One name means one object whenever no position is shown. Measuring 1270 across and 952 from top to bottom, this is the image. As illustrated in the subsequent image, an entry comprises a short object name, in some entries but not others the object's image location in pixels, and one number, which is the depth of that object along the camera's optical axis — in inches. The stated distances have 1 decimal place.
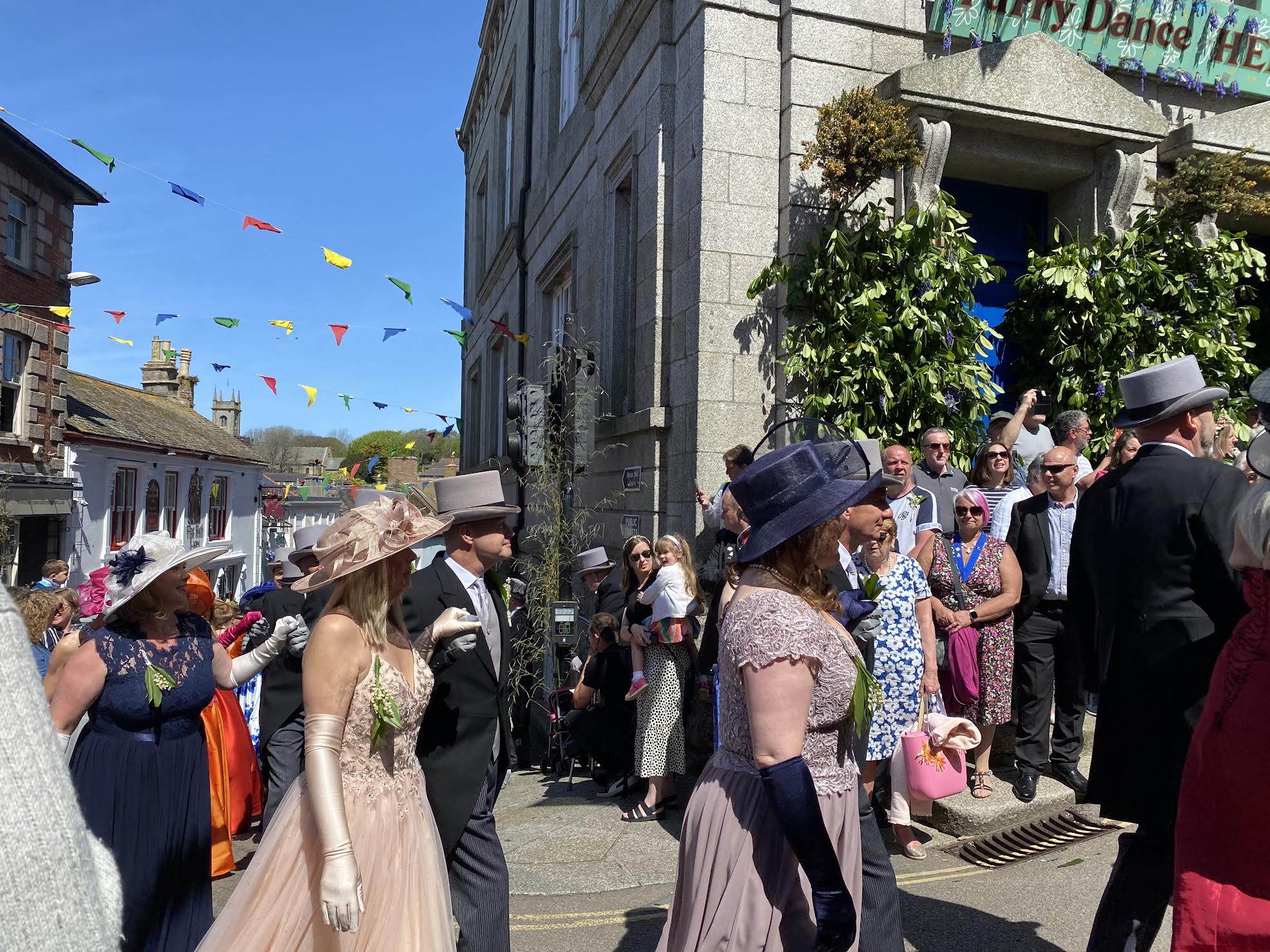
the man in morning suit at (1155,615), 116.8
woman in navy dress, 136.2
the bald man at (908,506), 243.3
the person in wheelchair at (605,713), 254.2
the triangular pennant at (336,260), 461.4
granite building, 301.4
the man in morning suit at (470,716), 133.0
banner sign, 322.0
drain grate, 189.2
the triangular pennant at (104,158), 438.9
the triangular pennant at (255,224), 461.7
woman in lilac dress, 87.1
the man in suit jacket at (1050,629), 220.7
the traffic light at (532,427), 379.2
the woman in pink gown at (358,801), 106.5
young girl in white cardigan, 241.8
